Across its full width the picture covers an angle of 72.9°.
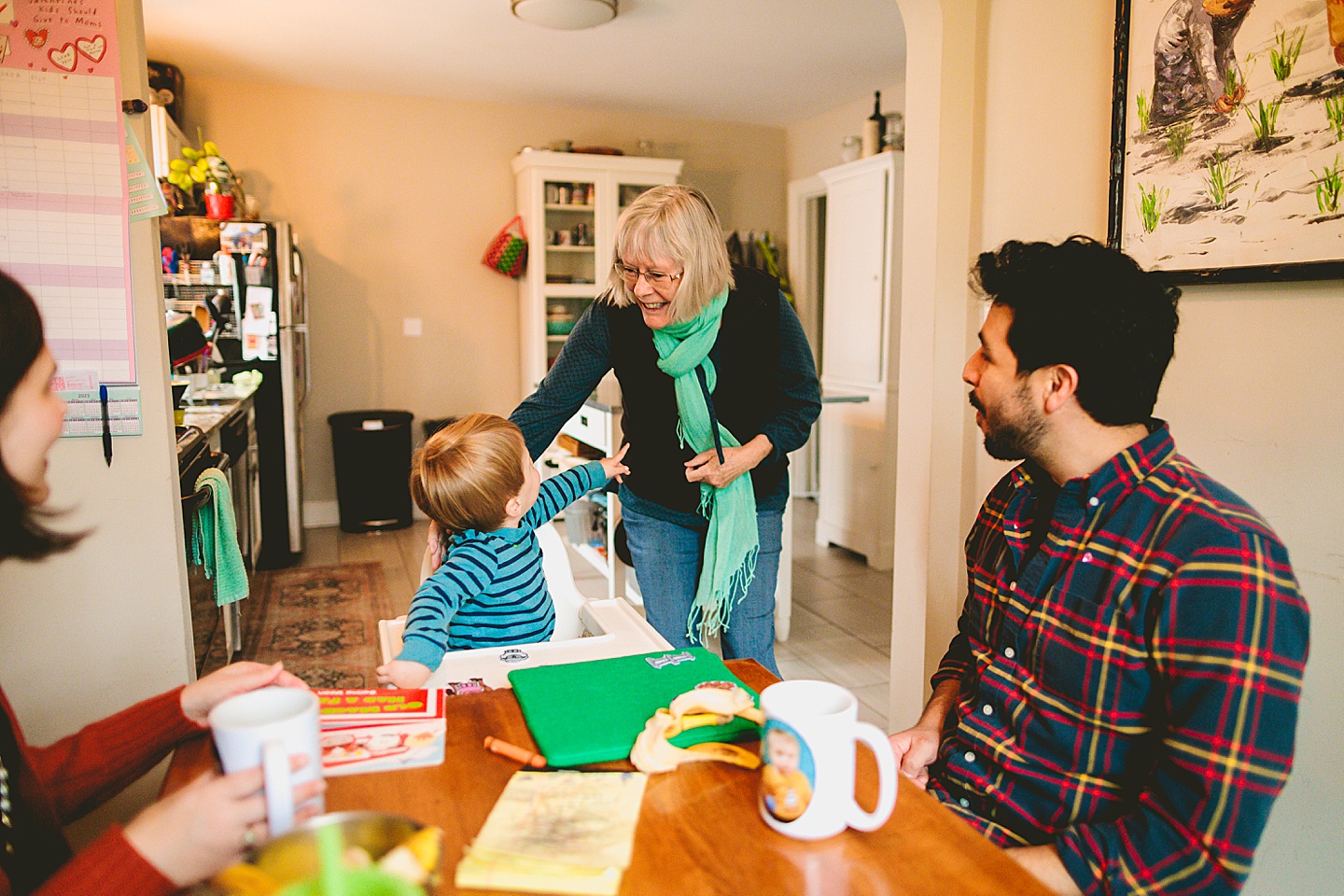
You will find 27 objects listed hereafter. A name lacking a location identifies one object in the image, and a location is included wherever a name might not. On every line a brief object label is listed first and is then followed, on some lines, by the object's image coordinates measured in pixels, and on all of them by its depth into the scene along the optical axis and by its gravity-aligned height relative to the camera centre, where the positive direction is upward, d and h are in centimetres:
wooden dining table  72 -42
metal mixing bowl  58 -33
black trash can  509 -68
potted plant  425 +82
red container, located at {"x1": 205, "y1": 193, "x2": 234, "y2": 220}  431 +68
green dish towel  243 -51
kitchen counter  299 -22
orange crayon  90 -41
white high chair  126 -44
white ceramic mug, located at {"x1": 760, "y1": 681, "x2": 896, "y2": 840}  76 -36
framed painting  124 +30
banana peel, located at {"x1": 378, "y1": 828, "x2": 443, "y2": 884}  58 -33
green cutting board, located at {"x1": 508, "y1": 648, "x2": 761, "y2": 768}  92 -39
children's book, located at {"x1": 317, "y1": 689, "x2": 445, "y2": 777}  91 -41
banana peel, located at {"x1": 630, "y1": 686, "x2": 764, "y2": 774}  90 -39
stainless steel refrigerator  431 +8
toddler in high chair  146 -30
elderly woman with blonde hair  184 -16
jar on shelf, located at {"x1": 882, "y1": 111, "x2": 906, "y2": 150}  449 +105
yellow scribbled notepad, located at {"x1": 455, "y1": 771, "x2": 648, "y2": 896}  70 -41
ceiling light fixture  358 +133
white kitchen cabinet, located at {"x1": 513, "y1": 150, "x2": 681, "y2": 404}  542 +73
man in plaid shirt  86 -30
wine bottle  459 +107
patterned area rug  322 -109
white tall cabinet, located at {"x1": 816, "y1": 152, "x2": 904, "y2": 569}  458 -5
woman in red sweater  67 -37
